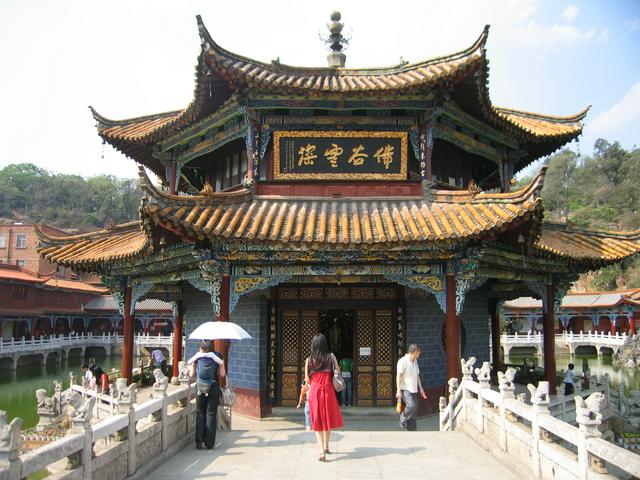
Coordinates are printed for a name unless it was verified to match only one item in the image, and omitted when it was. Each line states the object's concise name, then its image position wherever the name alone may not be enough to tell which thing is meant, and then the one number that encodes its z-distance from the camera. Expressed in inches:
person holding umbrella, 331.6
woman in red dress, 292.4
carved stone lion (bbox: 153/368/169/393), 330.6
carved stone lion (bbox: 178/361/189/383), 380.0
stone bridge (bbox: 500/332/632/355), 1932.8
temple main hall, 429.4
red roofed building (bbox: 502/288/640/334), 2017.7
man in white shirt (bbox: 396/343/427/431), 386.6
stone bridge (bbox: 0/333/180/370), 1582.2
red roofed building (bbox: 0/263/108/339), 1708.9
